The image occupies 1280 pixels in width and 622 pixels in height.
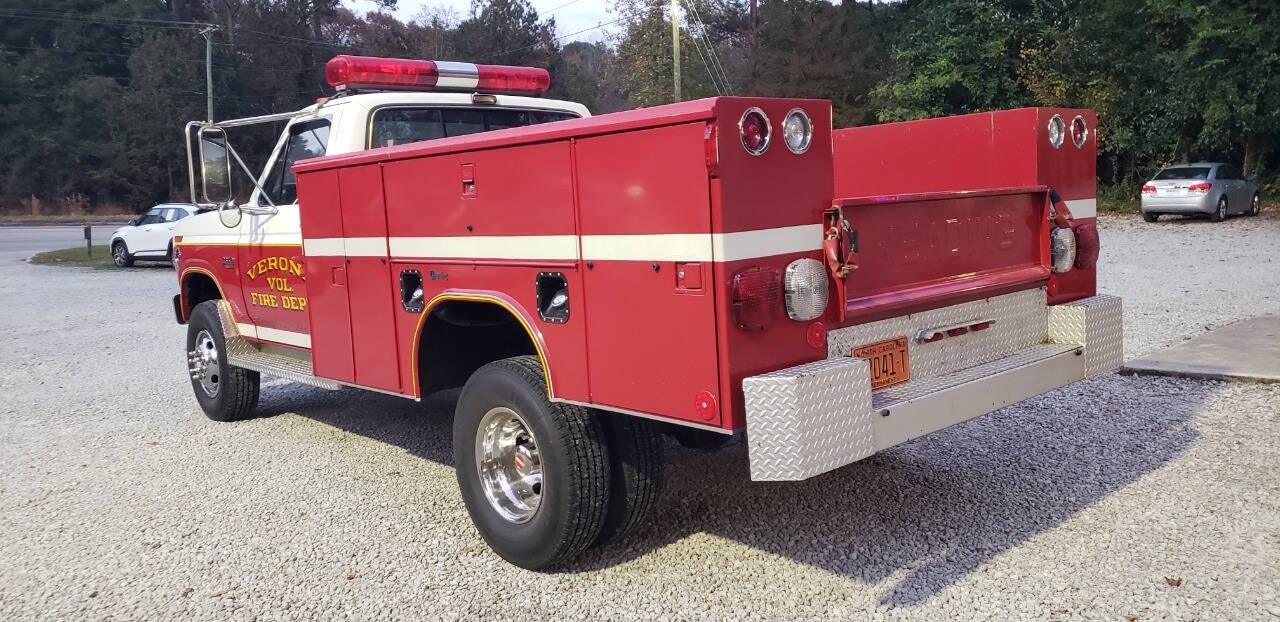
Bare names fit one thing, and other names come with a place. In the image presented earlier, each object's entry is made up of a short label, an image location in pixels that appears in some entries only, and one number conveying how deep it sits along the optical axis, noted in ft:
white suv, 75.31
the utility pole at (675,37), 90.27
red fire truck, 10.91
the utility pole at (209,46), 128.38
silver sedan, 75.36
